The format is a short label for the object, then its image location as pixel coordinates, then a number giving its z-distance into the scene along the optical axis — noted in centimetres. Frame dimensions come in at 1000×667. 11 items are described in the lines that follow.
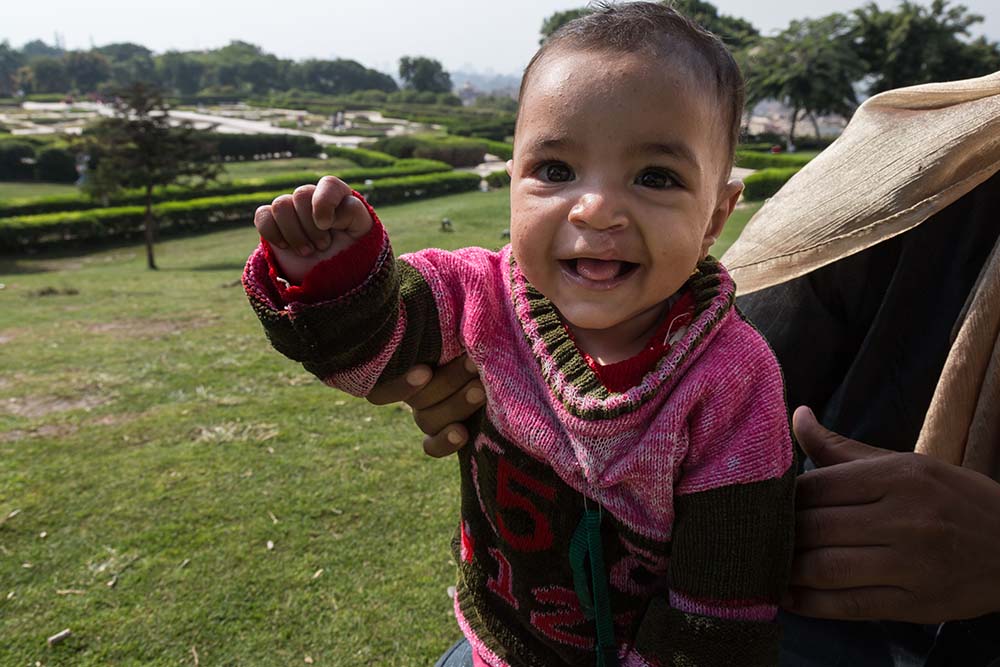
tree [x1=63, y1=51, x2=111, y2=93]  8000
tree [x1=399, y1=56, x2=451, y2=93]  9031
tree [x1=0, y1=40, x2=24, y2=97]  8581
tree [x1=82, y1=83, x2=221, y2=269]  1628
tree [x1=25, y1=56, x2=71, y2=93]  7750
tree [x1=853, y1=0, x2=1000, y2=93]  3198
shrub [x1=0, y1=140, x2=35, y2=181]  2923
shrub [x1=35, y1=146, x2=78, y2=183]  2899
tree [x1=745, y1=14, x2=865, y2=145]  3353
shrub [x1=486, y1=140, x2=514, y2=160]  3447
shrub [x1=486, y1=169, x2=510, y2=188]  2734
